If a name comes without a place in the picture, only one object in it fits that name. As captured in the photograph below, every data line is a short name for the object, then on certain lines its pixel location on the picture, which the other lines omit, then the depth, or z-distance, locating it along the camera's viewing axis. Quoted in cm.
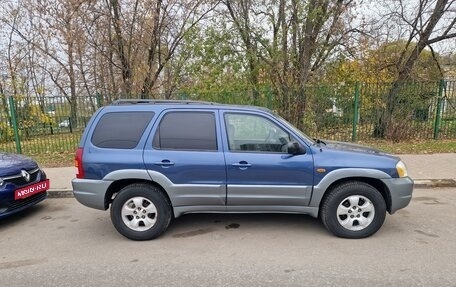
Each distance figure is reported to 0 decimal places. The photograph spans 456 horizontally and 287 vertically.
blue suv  394
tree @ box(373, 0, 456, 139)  1044
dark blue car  453
